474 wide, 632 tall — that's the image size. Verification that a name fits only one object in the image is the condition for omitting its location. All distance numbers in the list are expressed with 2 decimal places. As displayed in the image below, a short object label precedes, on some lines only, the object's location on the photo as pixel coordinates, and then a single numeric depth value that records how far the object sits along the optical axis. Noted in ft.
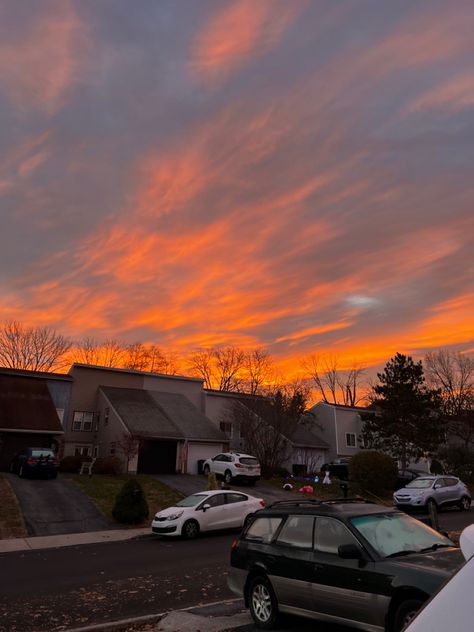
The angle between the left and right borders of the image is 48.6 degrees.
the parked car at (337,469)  130.62
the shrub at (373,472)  96.43
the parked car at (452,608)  5.44
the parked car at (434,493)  79.00
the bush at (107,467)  104.01
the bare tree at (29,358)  176.76
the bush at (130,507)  66.95
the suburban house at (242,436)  134.41
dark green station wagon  18.67
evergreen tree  143.74
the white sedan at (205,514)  56.67
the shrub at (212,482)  79.05
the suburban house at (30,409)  108.88
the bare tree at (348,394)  236.84
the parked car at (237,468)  97.71
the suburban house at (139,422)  113.29
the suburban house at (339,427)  155.54
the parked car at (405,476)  109.70
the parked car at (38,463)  92.02
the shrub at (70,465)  107.14
